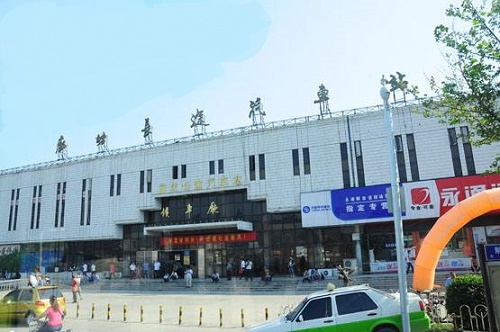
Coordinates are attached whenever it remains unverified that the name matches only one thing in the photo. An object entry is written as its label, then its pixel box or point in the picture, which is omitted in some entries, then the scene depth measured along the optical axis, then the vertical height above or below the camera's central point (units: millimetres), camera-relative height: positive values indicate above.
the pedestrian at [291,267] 31766 -695
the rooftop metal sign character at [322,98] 34906 +12890
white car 9680 -1339
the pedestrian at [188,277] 30172 -1069
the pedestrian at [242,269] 33103 -765
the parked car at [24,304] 15852 -1313
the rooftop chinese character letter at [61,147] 45656 +12716
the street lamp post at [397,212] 8133 +817
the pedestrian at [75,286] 23414 -1055
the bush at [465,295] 11062 -1168
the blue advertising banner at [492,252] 9539 -58
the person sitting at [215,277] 32041 -1250
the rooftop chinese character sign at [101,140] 43000 +12500
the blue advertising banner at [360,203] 29188 +3568
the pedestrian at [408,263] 28306 -690
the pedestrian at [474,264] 24038 -842
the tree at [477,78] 10078 +4120
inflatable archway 14414 +747
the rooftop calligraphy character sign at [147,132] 40859 +12494
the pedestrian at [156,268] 36469 -426
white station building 30297 +5419
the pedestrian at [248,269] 32812 -783
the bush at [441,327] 10156 -1820
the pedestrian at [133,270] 37156 -513
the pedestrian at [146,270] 36875 -547
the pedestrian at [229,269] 33406 -737
